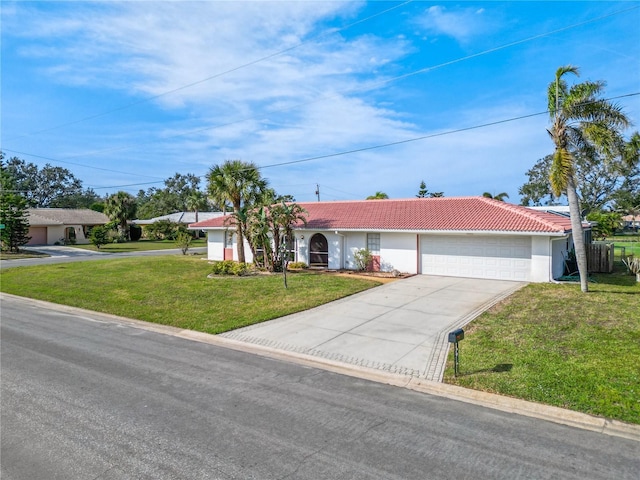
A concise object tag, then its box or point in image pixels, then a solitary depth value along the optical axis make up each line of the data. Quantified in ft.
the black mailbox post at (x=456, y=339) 25.51
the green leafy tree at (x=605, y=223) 101.86
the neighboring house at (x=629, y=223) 290.97
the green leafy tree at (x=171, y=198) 243.81
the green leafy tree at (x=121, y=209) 177.27
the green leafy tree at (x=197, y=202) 200.75
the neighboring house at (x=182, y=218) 200.23
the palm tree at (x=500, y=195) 116.12
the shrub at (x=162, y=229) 186.20
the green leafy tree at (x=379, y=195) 136.14
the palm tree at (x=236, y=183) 72.84
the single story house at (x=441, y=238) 59.49
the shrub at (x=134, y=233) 187.41
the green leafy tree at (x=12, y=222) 120.98
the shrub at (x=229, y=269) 70.23
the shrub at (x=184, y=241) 113.60
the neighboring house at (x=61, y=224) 160.15
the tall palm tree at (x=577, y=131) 45.09
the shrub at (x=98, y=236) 144.56
